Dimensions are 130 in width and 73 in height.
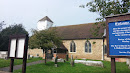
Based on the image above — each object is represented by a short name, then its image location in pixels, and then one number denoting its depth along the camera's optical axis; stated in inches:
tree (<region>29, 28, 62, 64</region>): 412.6
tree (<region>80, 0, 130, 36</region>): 250.2
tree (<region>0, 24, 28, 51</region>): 783.6
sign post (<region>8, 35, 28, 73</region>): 200.8
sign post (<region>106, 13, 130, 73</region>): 148.7
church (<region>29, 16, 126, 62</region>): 732.7
